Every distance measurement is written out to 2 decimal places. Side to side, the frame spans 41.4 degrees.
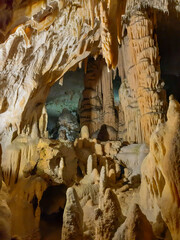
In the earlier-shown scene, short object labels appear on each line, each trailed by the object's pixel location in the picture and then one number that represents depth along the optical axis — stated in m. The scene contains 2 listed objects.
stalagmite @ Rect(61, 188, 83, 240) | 2.77
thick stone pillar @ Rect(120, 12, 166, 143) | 6.41
